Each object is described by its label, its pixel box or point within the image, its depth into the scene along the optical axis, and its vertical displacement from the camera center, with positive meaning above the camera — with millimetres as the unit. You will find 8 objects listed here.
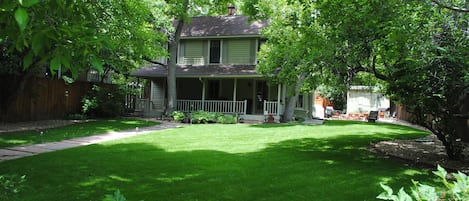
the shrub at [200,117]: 18375 -680
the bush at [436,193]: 1788 -426
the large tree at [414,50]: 6609 +1194
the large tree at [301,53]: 8672 +1538
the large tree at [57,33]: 2115 +426
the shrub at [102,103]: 18109 -53
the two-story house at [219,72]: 21297 +1952
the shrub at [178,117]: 18953 -716
